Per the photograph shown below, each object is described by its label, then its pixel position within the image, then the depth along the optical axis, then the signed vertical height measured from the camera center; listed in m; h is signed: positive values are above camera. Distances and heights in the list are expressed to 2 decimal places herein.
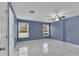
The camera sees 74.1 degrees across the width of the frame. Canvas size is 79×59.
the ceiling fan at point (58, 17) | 3.25 +0.78
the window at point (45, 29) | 6.54 +0.02
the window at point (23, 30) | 5.03 -0.01
